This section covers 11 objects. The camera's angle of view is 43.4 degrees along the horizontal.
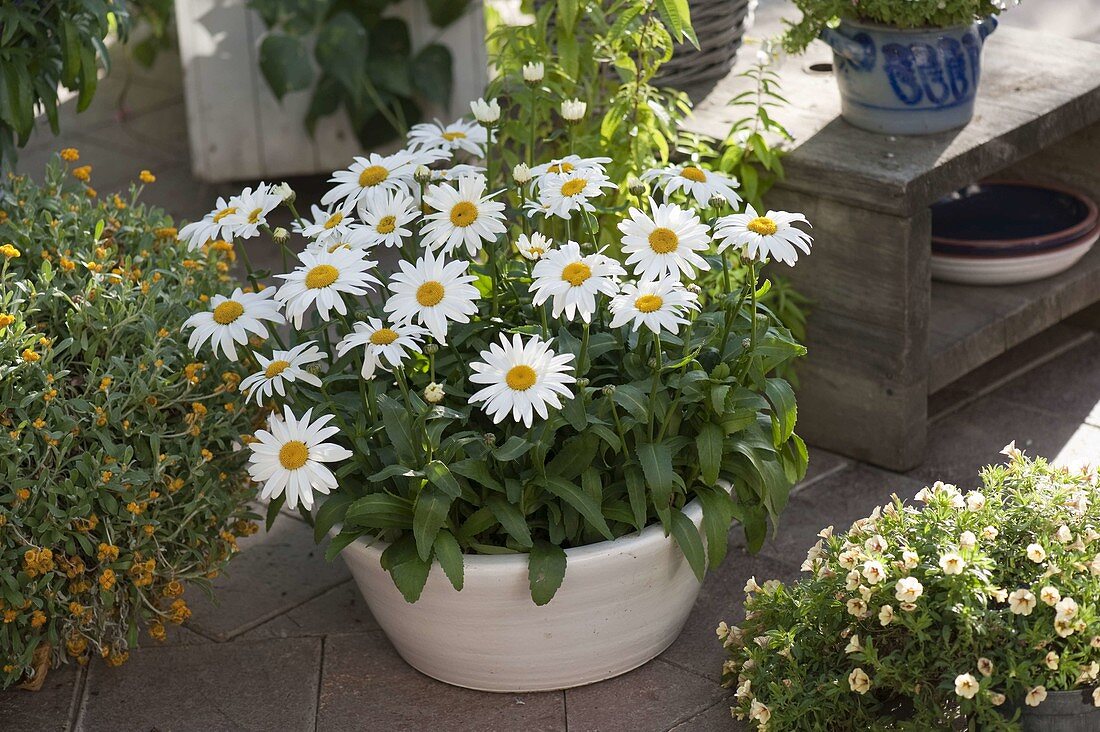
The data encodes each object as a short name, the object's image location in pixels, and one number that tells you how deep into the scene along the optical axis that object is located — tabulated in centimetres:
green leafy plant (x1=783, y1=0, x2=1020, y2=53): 250
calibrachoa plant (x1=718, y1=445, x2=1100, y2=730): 177
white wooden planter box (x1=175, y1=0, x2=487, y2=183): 394
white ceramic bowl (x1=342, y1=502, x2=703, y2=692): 204
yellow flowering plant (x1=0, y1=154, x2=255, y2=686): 204
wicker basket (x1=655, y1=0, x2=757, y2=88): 299
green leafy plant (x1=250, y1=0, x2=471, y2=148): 390
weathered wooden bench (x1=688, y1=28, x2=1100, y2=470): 259
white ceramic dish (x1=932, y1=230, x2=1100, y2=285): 298
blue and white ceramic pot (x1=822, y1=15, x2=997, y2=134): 259
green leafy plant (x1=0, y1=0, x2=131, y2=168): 238
